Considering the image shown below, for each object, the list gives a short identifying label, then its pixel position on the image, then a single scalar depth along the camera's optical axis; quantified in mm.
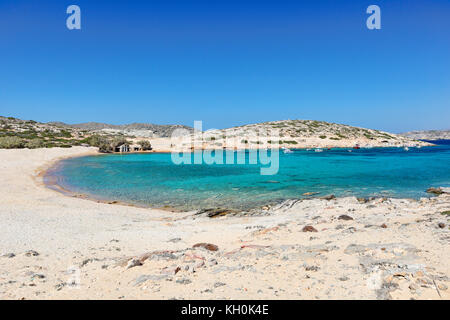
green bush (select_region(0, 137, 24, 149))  50500
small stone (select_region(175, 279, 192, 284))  6193
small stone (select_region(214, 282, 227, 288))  5975
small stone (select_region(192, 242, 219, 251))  8812
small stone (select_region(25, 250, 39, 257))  8200
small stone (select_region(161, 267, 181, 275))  6676
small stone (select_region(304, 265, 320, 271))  6488
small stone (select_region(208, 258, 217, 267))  7288
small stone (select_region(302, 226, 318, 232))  10200
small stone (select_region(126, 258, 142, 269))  7196
